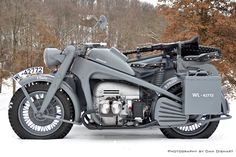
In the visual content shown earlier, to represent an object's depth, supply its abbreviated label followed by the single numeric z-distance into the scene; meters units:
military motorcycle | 5.17
